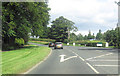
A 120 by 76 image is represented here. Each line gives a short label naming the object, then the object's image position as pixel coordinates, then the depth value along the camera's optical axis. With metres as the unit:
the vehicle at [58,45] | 35.66
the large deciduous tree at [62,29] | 91.56
